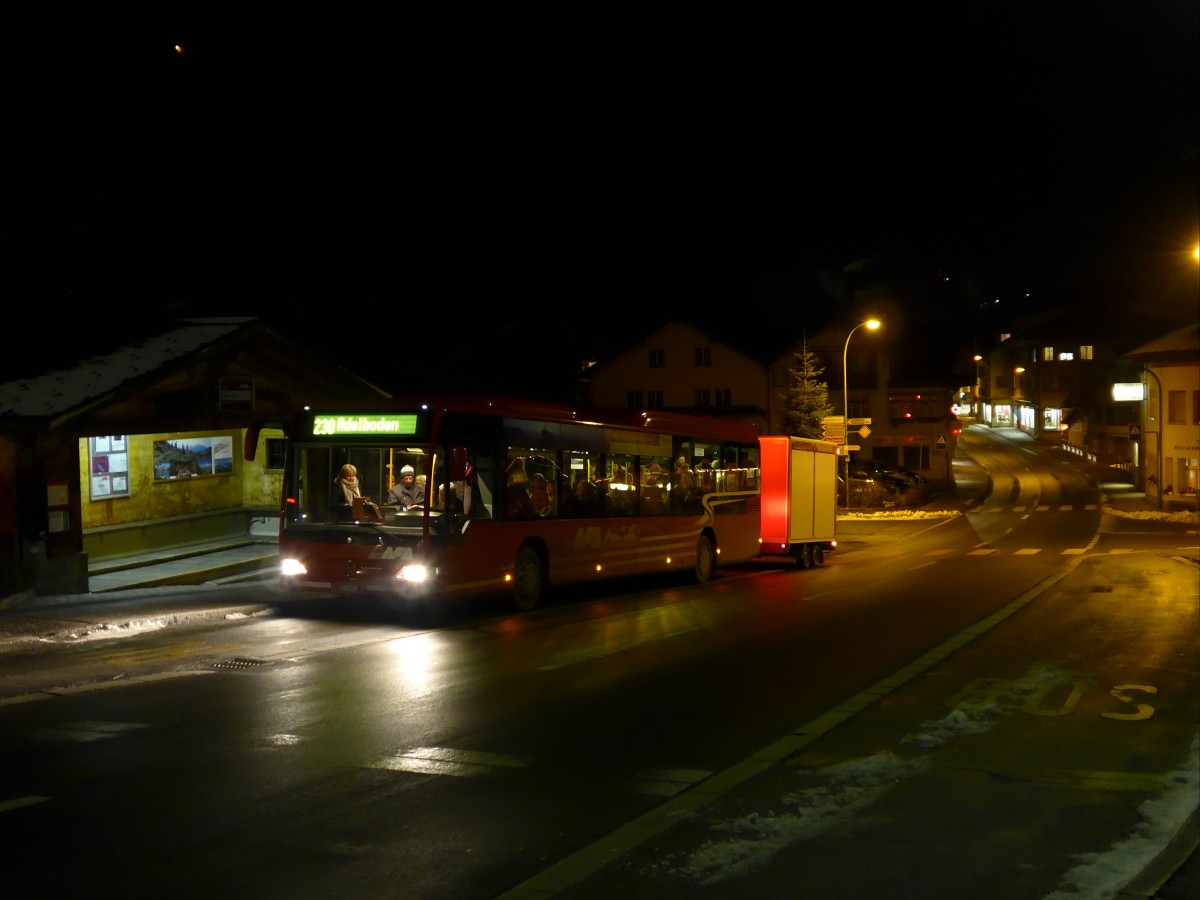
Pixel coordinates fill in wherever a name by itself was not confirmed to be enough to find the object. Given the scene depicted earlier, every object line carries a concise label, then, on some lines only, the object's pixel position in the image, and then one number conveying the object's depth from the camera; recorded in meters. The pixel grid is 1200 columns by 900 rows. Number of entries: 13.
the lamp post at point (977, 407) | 140.88
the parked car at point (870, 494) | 58.44
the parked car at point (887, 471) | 63.53
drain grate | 11.81
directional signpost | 45.12
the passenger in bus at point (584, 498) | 18.48
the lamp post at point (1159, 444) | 60.16
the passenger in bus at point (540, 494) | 17.25
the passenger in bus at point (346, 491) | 15.50
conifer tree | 57.34
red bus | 15.05
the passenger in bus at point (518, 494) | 16.66
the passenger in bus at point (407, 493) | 15.20
